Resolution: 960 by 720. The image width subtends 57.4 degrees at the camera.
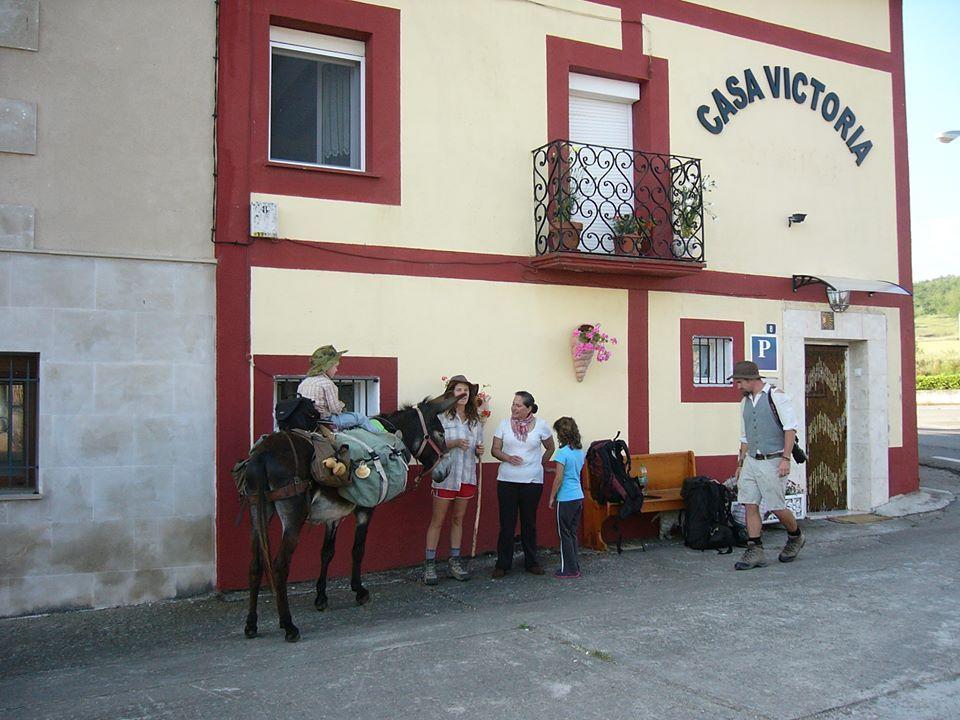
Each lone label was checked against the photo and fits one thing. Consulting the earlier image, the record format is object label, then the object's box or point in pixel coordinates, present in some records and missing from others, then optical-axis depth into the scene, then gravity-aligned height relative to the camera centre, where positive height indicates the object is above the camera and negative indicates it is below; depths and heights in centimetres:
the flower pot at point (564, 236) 935 +167
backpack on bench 909 -92
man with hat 852 -55
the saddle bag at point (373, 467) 687 -60
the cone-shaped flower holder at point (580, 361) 952 +33
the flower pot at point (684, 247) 1018 +169
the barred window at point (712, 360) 1078 +38
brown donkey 630 -82
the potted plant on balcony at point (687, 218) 1014 +201
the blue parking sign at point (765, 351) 1104 +50
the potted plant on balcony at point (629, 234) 980 +177
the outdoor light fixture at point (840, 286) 1124 +136
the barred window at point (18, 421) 730 -23
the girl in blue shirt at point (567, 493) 827 -96
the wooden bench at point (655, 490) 945 -113
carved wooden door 1181 -49
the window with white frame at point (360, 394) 864 -2
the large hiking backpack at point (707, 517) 948 -138
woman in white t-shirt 830 -77
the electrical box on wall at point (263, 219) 795 +157
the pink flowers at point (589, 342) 947 +53
